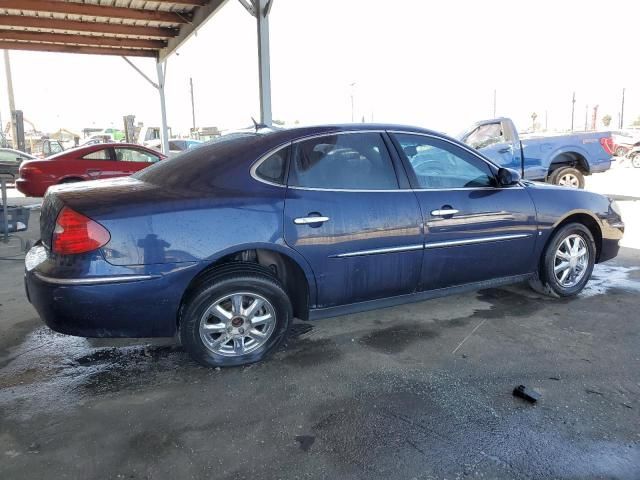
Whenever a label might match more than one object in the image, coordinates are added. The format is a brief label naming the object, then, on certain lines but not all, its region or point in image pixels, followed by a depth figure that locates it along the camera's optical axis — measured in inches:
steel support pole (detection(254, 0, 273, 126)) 307.7
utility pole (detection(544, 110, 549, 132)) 2928.2
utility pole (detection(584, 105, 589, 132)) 2495.9
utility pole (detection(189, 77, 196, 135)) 2346.9
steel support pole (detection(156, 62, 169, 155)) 572.4
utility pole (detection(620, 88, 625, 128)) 2247.8
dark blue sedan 108.8
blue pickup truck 362.9
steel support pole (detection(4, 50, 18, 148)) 1248.0
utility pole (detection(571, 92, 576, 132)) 2082.2
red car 397.7
